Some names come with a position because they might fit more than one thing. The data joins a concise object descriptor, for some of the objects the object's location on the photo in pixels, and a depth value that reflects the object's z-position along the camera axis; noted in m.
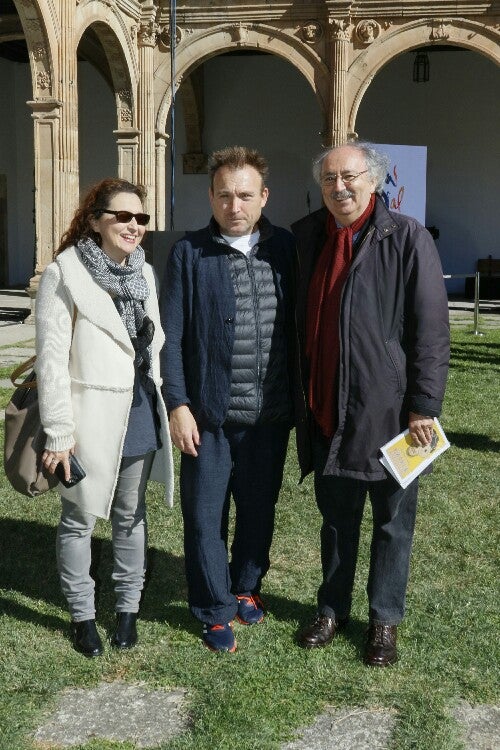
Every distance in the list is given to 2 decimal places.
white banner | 7.41
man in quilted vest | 2.81
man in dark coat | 2.67
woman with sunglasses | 2.73
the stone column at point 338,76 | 13.96
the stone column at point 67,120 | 11.41
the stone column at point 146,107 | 14.41
